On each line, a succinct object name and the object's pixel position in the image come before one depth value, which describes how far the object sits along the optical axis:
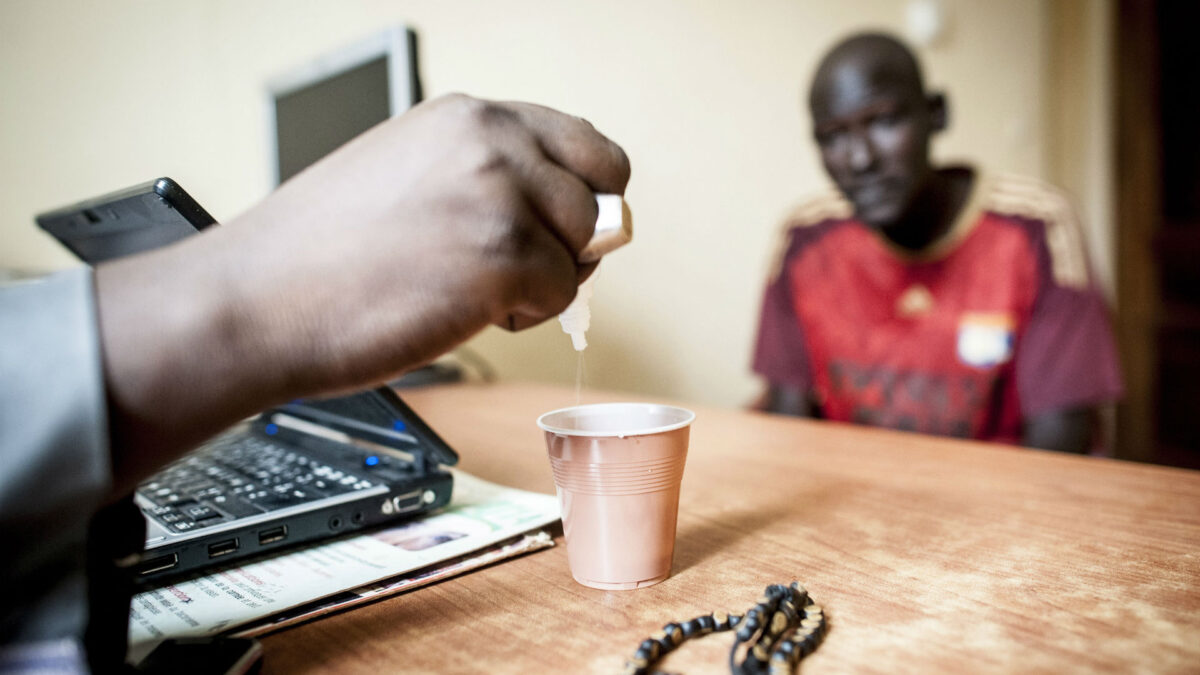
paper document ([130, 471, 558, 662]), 0.44
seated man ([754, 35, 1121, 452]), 1.44
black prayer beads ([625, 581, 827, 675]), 0.37
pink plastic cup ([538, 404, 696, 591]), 0.45
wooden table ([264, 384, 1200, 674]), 0.39
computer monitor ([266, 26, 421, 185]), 0.81
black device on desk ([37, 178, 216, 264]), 0.48
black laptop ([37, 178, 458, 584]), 0.50
